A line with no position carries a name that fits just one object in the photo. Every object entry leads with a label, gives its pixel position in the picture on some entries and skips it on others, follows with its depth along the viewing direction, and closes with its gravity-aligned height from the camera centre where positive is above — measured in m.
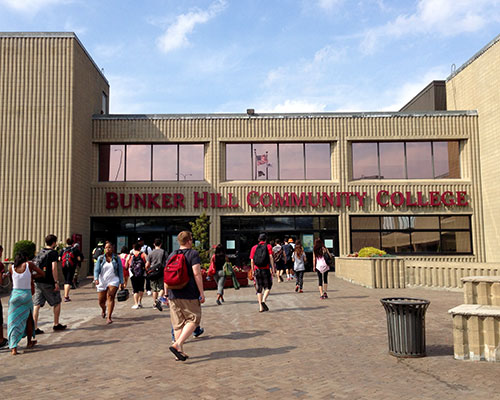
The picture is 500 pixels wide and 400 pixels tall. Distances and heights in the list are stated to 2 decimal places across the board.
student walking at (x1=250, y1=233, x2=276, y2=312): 10.85 -0.86
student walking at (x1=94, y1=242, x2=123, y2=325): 9.76 -0.85
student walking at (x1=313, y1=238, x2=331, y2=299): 12.81 -0.86
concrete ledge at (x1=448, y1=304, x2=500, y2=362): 6.14 -1.42
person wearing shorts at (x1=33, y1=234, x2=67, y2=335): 8.66 -0.81
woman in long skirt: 7.28 -1.07
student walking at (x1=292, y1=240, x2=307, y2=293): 14.71 -0.99
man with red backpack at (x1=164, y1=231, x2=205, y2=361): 6.52 -0.80
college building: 23.02 +3.07
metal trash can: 6.33 -1.35
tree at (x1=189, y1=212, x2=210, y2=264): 17.47 -0.01
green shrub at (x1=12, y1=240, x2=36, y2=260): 18.02 -0.31
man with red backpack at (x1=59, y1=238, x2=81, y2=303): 12.96 -0.67
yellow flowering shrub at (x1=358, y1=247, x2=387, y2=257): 16.77 -0.74
